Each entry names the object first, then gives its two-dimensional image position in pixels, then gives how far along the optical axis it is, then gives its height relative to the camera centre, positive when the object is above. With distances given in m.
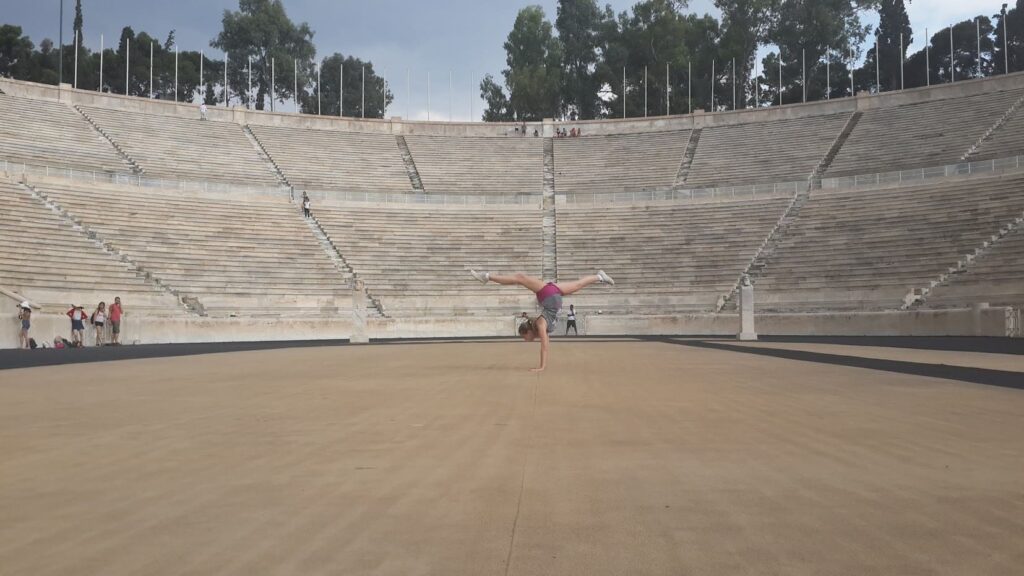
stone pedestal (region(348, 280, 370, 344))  27.64 -0.32
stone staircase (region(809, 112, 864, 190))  42.09 +9.09
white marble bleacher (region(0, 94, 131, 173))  38.56 +8.82
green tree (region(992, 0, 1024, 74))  66.69 +23.29
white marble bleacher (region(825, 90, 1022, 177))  41.28 +9.69
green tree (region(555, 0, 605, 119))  74.19 +24.87
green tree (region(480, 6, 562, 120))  71.94 +22.84
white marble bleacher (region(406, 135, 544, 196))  47.38 +9.19
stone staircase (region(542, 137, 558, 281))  40.56 +5.16
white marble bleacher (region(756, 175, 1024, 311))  32.94 +2.99
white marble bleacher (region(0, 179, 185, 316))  29.34 +1.61
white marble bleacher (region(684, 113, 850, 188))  44.69 +9.48
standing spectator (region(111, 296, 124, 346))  26.62 -0.43
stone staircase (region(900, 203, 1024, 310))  31.41 +1.59
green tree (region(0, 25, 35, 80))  61.56 +20.21
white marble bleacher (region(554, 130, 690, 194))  46.97 +9.25
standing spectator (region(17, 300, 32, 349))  24.62 -0.37
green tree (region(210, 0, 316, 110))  73.38 +24.94
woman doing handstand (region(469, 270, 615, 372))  13.91 +0.23
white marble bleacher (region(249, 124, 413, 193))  45.72 +9.15
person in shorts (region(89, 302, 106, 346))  26.56 -0.35
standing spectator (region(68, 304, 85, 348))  25.84 -0.54
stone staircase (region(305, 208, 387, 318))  36.22 +2.35
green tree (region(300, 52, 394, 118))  79.38 +22.64
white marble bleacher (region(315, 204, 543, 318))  37.12 +2.91
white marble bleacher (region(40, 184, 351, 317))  34.12 +2.76
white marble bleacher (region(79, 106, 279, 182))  42.56 +9.20
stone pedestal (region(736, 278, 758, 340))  25.81 -0.13
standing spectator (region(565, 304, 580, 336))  34.53 -0.48
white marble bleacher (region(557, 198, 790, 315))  36.91 +3.04
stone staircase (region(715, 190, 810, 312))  35.47 +2.92
